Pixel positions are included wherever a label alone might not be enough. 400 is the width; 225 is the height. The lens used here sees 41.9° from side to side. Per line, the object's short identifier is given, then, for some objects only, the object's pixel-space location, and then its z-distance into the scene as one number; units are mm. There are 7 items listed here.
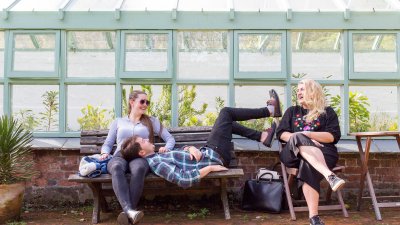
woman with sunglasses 4742
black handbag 5484
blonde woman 4848
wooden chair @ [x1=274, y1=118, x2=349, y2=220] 5304
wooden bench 5000
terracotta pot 5219
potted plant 5242
